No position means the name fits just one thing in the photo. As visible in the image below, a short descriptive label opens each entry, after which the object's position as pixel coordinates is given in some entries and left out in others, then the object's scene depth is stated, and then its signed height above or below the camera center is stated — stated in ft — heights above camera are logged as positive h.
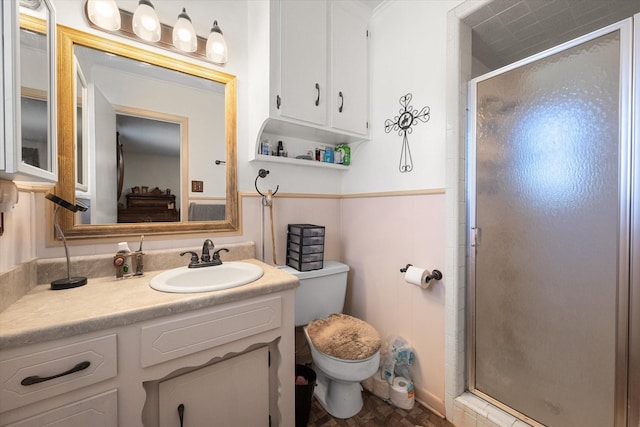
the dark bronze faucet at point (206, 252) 4.55 -0.75
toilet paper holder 4.70 -1.24
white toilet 4.29 -2.39
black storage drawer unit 5.49 -0.82
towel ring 5.54 +0.82
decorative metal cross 5.17 +1.85
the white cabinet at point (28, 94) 2.21 +1.23
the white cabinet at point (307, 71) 4.78 +2.92
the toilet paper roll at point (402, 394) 4.83 -3.59
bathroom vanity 2.33 -1.61
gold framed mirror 3.85 +1.22
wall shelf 5.32 +1.13
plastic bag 5.13 -3.15
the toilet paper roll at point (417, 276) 4.71 -1.26
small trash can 4.37 -3.38
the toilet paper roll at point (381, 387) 5.05 -3.62
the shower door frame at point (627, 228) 3.03 -0.22
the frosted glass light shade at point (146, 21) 4.14 +3.19
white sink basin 3.67 -1.06
